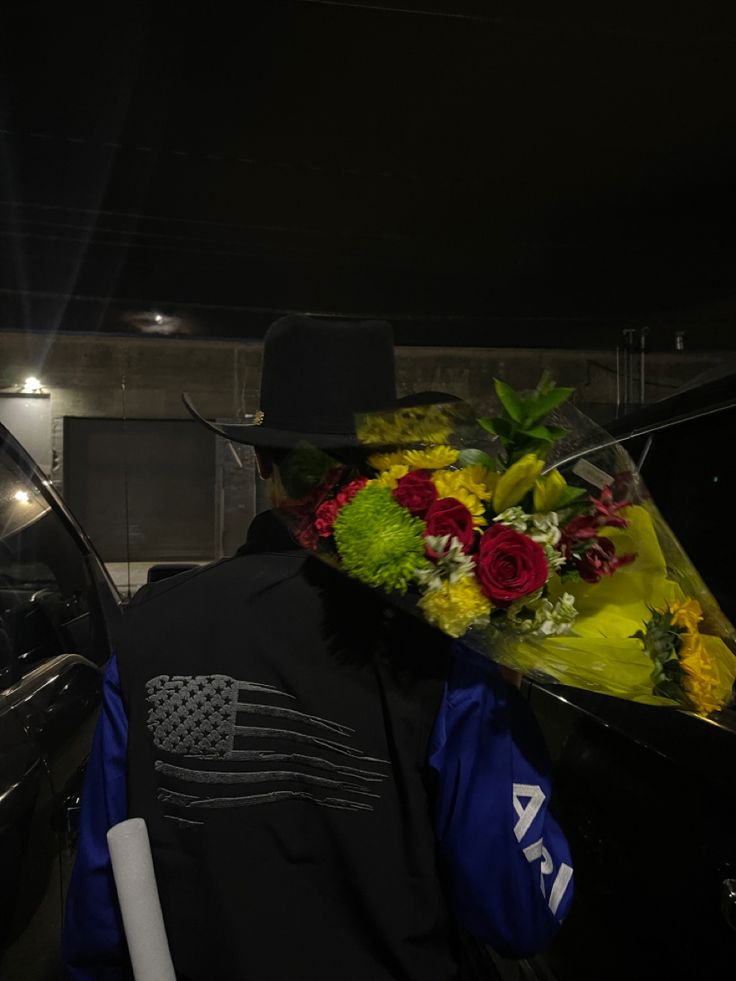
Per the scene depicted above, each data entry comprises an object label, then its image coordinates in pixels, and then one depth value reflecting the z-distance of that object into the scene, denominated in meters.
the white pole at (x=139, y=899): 0.89
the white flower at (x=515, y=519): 0.81
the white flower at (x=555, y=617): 0.80
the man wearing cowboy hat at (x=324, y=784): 0.87
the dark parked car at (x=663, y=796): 1.07
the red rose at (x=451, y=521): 0.78
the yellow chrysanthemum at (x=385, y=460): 0.90
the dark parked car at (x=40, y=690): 1.11
